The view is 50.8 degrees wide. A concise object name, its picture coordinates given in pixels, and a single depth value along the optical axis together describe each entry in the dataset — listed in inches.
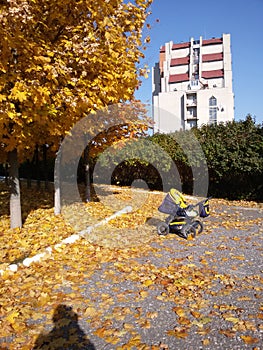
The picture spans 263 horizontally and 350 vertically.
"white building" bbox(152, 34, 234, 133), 2114.9
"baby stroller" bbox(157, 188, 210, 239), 235.3
